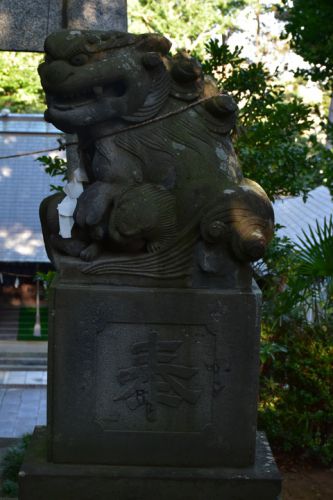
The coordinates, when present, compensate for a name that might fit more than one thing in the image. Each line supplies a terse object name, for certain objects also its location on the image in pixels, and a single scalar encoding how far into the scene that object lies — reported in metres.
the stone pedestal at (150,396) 4.73
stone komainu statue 4.68
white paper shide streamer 4.86
